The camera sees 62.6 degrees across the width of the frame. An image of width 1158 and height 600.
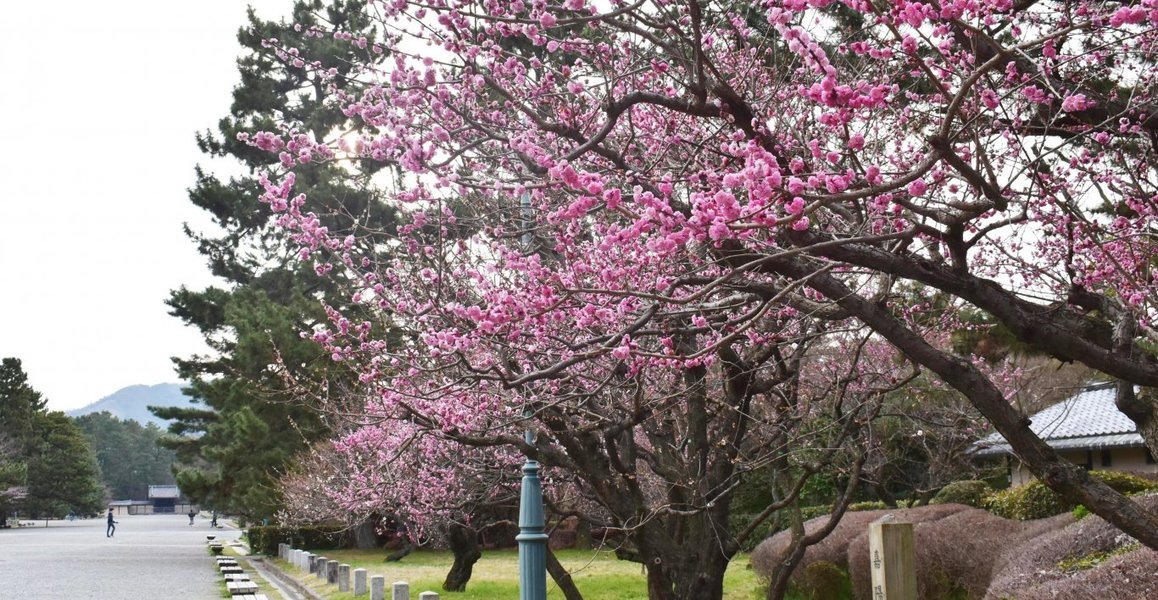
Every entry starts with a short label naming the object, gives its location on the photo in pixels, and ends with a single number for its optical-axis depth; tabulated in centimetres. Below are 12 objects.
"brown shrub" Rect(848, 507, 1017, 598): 1118
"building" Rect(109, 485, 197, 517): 10288
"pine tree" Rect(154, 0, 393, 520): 2702
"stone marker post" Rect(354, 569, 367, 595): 1500
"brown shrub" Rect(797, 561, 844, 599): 1355
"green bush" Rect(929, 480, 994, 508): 1903
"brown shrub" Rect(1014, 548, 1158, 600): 550
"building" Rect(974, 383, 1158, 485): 2108
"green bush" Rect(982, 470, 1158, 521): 1351
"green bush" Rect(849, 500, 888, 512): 1975
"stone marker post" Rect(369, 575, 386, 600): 1369
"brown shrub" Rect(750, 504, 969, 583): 1426
